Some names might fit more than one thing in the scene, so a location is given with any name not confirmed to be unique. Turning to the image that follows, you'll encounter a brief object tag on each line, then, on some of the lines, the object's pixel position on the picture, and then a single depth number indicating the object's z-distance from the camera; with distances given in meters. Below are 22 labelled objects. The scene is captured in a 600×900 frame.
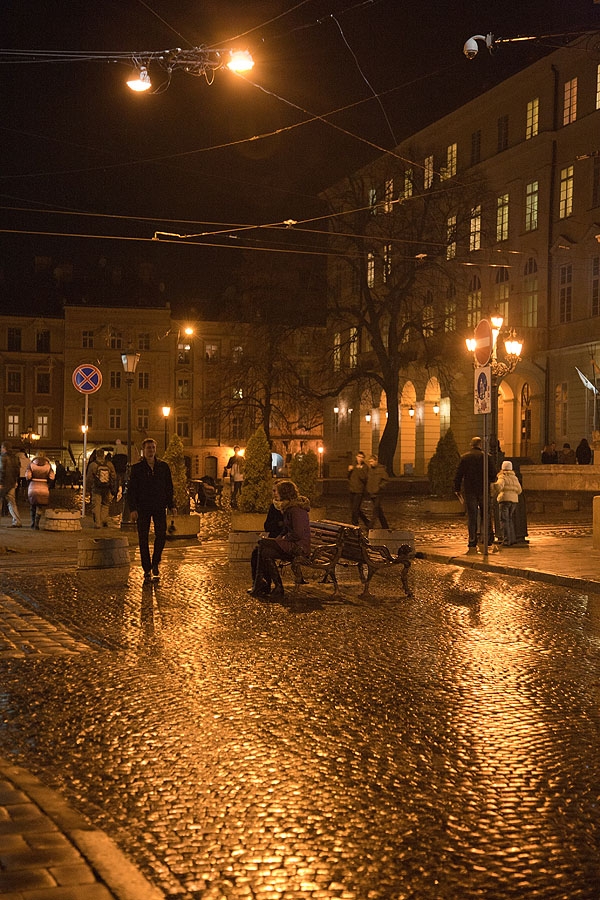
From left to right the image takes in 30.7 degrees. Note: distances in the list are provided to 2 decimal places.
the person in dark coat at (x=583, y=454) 41.56
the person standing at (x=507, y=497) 19.64
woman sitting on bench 12.79
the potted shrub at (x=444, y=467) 34.72
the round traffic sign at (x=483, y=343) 17.79
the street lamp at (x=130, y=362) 28.48
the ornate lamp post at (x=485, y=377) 17.69
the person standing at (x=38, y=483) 24.64
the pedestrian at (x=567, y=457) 40.09
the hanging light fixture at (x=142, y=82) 17.61
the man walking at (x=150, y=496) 14.46
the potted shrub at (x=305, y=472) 26.53
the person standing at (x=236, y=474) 37.16
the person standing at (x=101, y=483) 24.11
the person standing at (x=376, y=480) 24.33
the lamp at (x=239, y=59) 16.84
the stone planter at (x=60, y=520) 24.67
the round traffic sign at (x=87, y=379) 22.44
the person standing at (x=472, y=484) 19.20
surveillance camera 20.84
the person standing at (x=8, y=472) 23.58
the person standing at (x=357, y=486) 24.91
